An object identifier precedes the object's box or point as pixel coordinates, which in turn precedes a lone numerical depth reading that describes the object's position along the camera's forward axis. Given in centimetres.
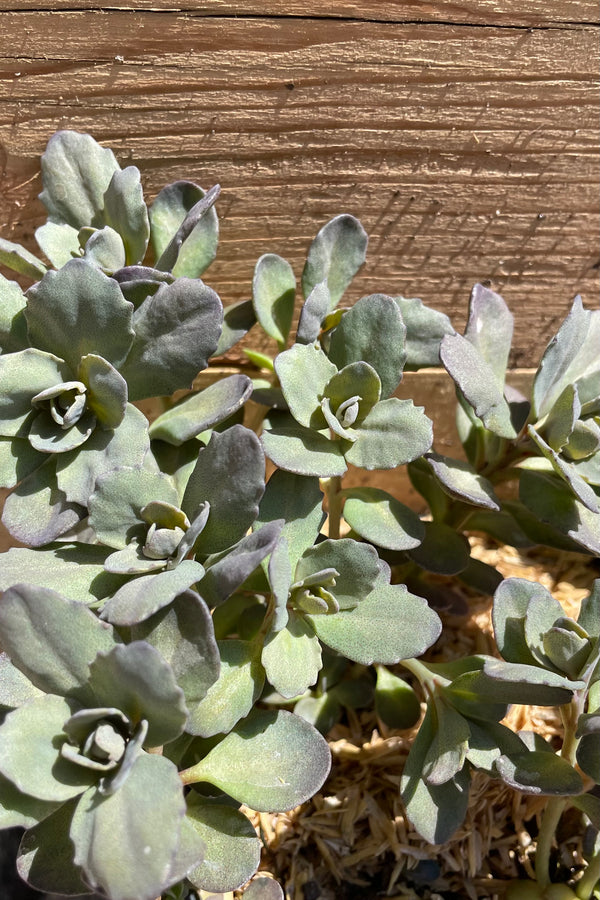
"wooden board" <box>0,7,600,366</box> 48
